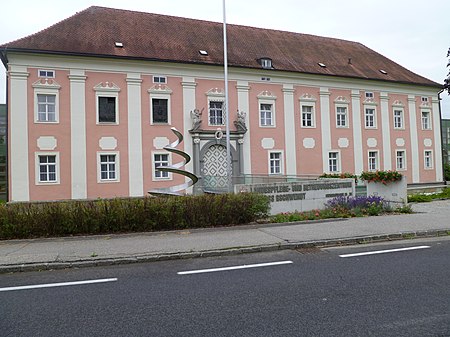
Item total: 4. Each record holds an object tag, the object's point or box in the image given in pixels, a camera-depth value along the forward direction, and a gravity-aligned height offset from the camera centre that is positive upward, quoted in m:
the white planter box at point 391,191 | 14.62 -0.66
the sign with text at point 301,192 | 11.75 -0.50
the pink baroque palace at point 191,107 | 19.42 +4.93
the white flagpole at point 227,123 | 15.42 +2.74
